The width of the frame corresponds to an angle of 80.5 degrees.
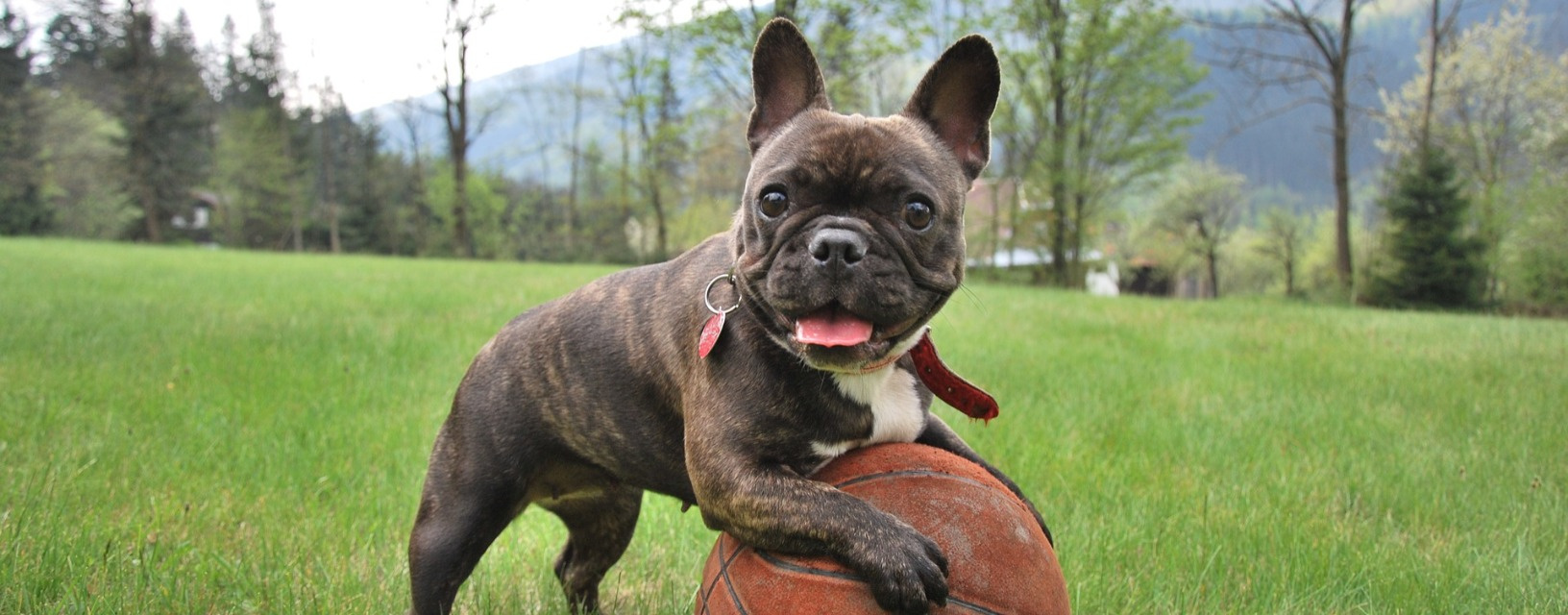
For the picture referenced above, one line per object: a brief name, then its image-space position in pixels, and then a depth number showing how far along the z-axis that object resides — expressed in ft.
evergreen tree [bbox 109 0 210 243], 151.12
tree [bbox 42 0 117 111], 170.40
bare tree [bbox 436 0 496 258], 131.64
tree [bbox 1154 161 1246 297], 203.10
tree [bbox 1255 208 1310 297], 190.60
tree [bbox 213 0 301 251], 186.19
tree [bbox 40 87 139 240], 155.02
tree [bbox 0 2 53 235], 148.56
